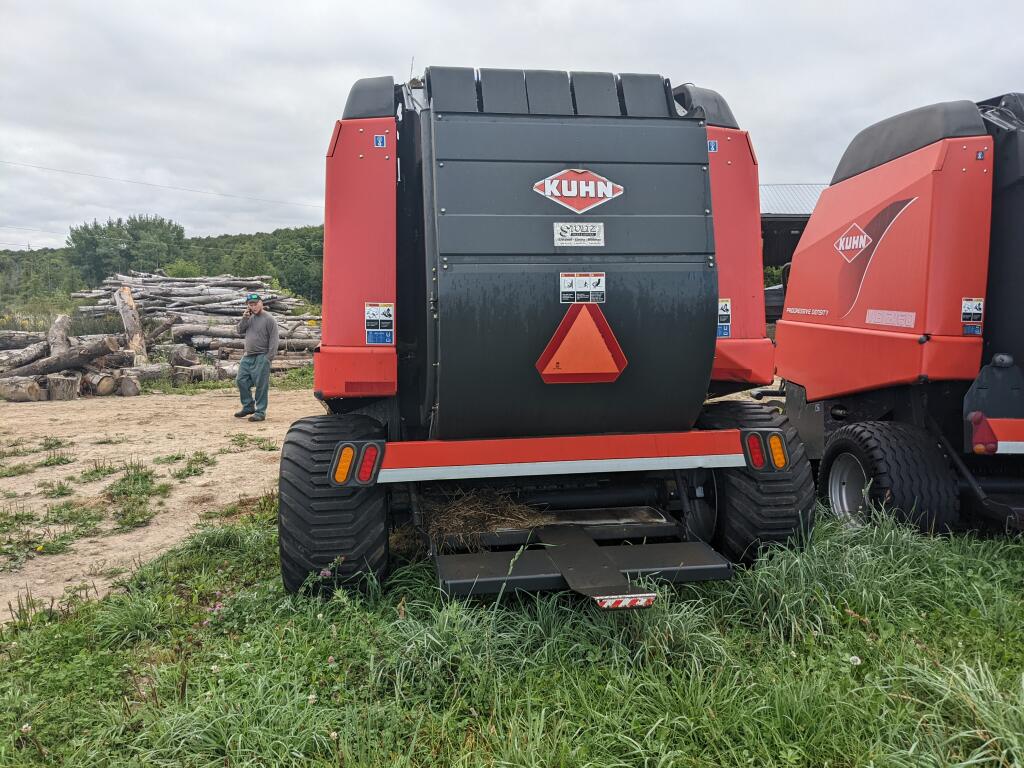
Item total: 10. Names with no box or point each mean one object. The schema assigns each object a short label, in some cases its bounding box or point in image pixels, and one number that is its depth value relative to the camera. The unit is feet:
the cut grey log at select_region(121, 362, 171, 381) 42.88
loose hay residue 11.63
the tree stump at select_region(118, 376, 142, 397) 41.01
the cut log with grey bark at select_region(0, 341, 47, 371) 41.75
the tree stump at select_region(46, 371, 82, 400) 39.04
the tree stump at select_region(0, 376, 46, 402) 38.17
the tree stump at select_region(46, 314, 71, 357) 43.88
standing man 32.63
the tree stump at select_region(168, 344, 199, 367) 48.73
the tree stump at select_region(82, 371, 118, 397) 40.75
